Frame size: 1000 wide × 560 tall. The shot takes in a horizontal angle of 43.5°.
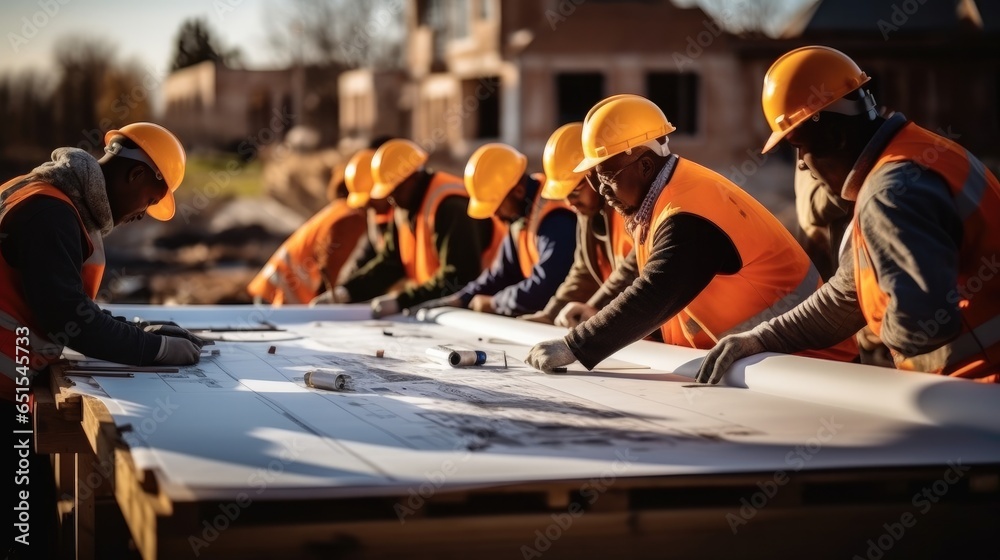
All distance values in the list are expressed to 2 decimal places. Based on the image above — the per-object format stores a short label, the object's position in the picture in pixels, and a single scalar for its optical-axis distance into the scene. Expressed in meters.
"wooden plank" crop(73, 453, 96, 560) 4.27
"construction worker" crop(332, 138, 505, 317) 8.56
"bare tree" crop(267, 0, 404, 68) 49.25
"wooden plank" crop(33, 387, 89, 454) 4.07
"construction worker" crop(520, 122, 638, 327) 6.39
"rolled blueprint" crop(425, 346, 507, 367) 5.02
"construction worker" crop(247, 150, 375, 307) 10.69
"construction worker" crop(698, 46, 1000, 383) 3.54
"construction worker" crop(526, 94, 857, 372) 4.64
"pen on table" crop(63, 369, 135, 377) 4.66
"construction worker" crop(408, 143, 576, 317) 7.41
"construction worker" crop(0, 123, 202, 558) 4.56
